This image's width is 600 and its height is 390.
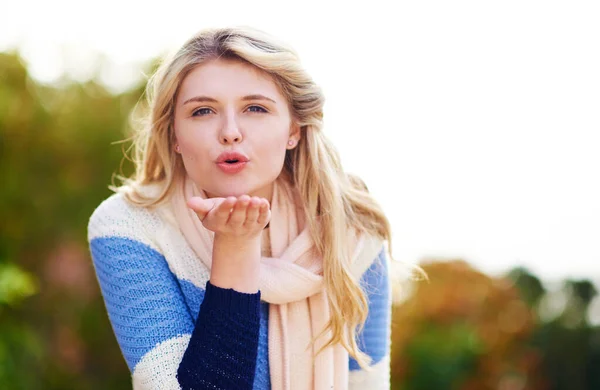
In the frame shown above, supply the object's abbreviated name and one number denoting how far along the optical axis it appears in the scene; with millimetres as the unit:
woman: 1499
